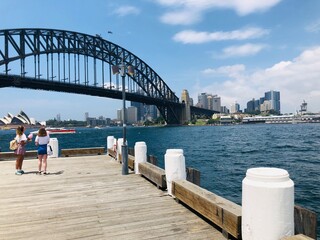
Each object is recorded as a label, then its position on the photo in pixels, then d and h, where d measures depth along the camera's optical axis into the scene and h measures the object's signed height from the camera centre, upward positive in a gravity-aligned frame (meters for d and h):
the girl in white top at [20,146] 10.84 -0.92
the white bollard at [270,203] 3.61 -1.05
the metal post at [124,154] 10.40 -1.20
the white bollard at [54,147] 16.80 -1.49
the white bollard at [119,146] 13.79 -1.26
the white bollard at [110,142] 16.85 -1.26
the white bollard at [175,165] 7.16 -1.12
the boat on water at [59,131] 136.80 -5.00
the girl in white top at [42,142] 10.68 -0.76
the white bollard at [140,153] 10.12 -1.14
